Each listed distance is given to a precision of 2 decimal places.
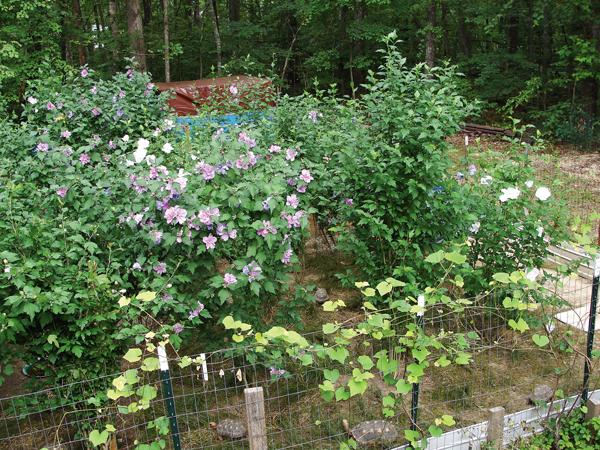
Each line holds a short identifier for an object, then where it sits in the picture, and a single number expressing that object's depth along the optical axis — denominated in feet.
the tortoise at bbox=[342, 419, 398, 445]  8.80
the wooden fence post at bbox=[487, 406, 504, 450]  8.41
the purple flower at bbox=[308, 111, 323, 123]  14.14
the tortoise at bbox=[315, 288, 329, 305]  14.57
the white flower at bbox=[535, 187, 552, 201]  10.97
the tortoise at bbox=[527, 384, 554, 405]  9.72
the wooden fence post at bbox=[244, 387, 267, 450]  7.54
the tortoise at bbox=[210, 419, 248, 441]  9.04
